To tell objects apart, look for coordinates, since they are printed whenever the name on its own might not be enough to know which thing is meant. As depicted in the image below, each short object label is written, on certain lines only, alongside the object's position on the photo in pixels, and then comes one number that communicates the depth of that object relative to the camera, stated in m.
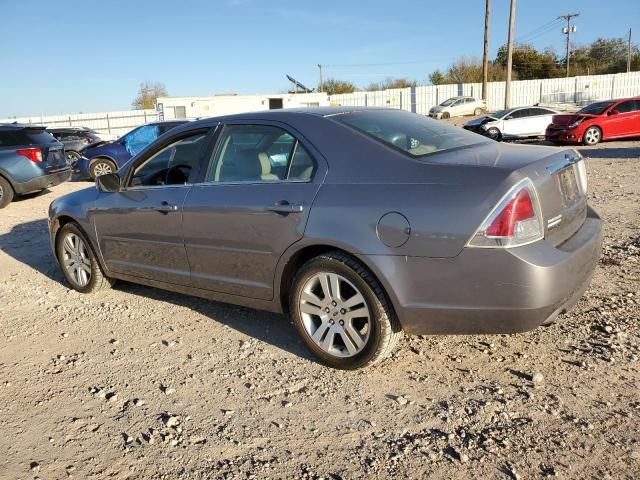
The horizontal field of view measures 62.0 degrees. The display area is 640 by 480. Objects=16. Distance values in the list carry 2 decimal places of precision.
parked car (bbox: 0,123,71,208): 10.34
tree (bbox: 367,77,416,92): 61.53
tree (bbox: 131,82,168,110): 64.38
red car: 16.80
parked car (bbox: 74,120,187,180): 13.09
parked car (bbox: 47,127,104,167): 17.42
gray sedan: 2.74
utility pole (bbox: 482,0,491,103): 33.66
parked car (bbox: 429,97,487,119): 35.47
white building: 30.92
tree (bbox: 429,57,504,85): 55.16
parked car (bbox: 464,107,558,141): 19.38
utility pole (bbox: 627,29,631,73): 52.88
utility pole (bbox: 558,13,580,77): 60.69
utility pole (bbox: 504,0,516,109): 29.00
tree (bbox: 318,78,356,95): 65.64
